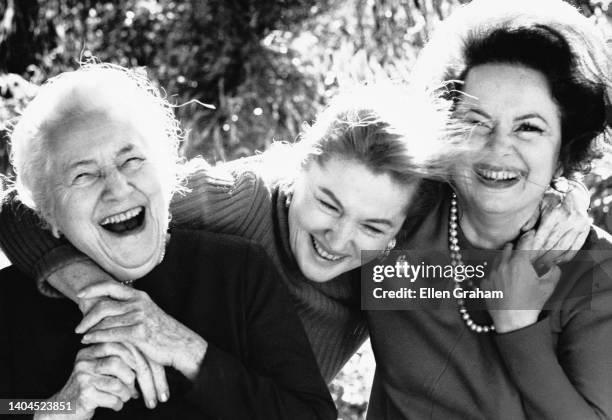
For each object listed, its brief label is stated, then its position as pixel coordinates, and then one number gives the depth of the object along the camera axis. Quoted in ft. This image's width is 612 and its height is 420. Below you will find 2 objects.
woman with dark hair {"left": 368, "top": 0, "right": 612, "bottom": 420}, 16.35
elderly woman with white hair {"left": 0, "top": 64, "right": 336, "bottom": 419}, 15.61
